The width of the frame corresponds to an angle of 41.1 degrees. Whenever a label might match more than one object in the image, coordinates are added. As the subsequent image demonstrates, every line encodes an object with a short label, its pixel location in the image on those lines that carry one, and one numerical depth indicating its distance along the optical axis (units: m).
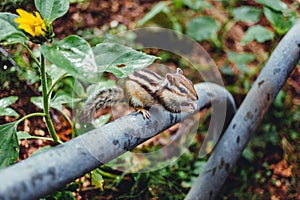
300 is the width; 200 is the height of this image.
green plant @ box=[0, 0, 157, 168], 0.82
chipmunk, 0.98
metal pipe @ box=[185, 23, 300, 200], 1.42
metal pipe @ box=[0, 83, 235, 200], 0.66
